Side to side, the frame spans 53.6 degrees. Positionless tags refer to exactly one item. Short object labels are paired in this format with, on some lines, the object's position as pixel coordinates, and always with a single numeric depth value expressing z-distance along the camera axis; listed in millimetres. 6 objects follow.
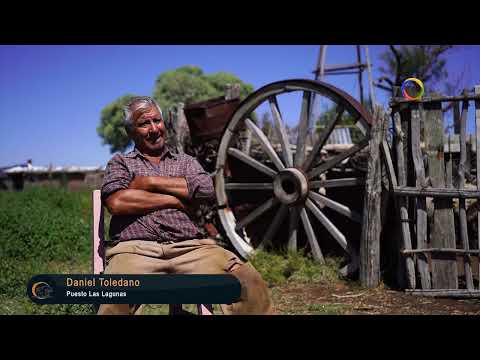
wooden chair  3178
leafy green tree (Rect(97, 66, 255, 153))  32719
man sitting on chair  2717
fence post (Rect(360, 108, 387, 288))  4824
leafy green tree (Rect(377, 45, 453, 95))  10041
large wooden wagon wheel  5418
